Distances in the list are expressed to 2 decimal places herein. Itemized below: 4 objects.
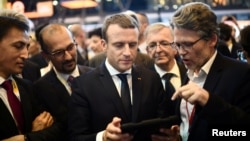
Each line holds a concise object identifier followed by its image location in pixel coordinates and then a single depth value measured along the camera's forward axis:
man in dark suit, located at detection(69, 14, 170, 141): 1.94
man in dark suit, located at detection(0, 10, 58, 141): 1.92
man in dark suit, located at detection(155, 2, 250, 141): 1.61
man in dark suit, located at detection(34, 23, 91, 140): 2.28
